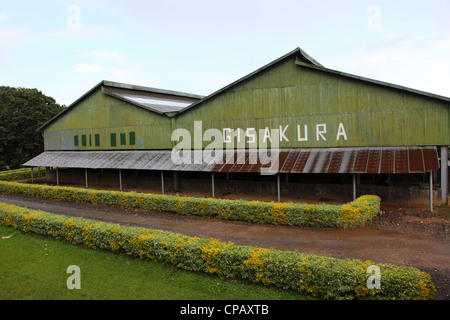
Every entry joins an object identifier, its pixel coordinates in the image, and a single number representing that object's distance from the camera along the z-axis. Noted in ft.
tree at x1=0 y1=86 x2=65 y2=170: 154.30
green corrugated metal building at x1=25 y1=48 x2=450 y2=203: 58.95
